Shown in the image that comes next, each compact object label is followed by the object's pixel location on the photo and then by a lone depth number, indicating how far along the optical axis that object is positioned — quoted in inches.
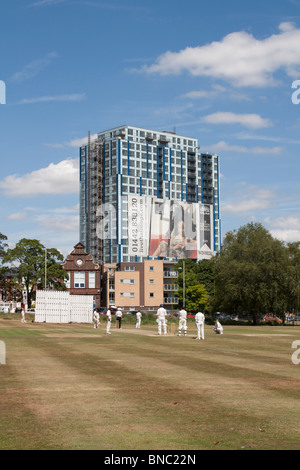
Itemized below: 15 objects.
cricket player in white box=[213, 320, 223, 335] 1904.5
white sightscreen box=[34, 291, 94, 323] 2812.5
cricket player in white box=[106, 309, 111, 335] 1777.2
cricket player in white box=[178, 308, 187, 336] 1740.9
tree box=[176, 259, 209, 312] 4623.5
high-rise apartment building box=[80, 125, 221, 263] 6432.1
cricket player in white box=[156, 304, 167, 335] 1785.2
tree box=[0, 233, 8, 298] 4164.6
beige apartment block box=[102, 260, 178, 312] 5334.6
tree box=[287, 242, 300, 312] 3422.7
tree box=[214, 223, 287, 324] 3420.3
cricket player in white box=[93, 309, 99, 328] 2261.3
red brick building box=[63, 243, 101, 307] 5206.7
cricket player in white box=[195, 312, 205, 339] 1550.2
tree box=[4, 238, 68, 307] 4146.2
